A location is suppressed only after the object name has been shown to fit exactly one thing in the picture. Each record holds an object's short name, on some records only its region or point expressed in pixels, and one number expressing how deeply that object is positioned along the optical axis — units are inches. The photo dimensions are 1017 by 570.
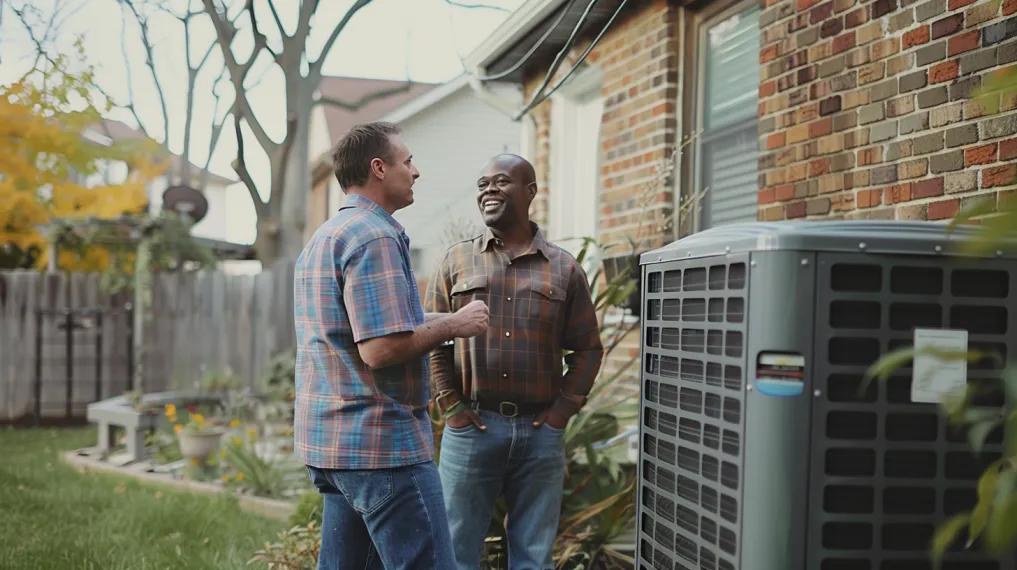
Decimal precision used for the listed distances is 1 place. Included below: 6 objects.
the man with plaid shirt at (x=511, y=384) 133.6
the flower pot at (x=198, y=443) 288.8
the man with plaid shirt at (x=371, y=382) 102.5
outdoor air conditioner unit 83.4
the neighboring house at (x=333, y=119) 1016.2
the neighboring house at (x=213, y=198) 1280.8
